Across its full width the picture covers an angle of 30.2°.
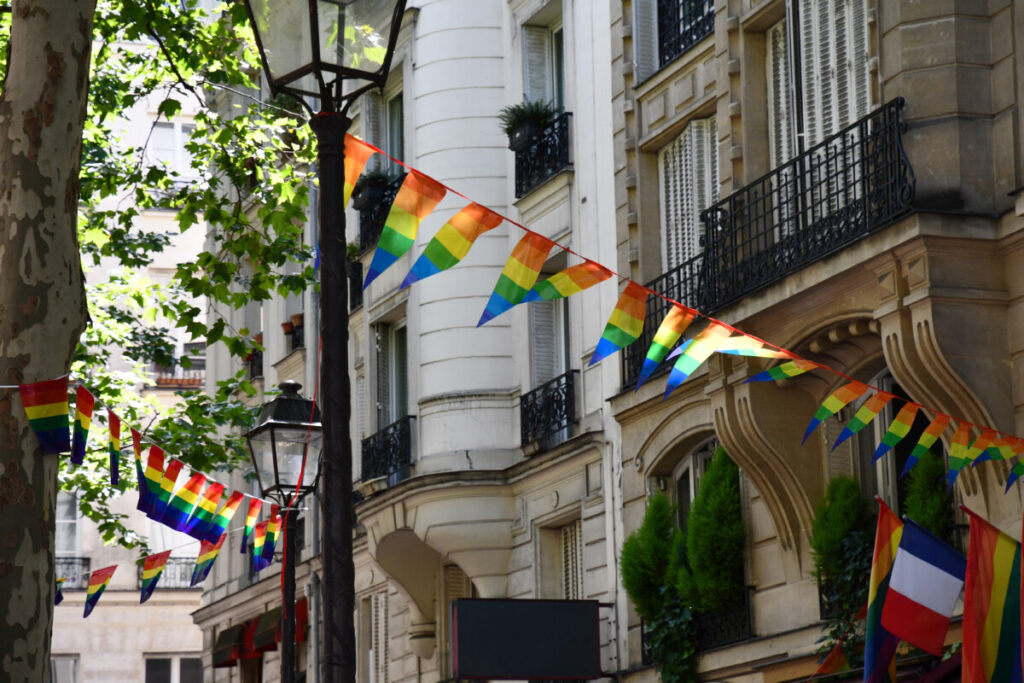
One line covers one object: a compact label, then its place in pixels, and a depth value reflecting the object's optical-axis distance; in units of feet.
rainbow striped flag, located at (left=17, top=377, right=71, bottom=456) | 32.82
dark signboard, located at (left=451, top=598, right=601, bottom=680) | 63.10
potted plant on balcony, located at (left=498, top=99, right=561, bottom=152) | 74.95
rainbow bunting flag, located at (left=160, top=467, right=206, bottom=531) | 58.29
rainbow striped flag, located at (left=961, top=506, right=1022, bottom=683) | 36.37
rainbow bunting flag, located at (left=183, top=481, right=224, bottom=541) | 58.85
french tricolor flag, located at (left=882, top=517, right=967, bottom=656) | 38.68
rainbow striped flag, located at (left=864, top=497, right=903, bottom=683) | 38.81
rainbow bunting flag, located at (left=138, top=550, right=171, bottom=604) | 65.30
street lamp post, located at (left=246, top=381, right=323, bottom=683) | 48.91
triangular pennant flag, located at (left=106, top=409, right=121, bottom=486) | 50.44
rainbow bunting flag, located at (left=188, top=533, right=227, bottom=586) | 63.87
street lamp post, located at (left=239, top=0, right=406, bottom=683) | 30.60
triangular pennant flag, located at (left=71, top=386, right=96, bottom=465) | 42.34
